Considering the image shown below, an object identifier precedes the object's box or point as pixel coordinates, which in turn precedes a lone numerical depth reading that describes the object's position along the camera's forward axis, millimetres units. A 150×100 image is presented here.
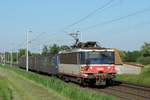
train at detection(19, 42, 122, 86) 24376
